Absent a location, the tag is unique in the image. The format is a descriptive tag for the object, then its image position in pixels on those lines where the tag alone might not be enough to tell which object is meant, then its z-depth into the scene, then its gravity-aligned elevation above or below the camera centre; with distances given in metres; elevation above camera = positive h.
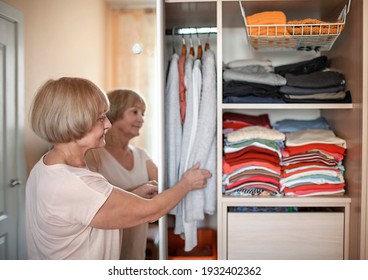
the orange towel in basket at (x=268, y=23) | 1.51 +0.42
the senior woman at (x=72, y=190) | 1.25 -0.19
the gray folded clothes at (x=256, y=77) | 1.66 +0.23
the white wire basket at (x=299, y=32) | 1.50 +0.39
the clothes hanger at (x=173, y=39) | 1.75 +0.42
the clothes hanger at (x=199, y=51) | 1.70 +0.35
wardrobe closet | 1.53 -0.27
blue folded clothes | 1.81 +0.03
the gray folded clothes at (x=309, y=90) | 1.64 +0.18
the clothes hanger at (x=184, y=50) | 1.71 +0.35
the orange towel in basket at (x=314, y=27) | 1.49 +0.40
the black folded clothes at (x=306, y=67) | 1.74 +0.29
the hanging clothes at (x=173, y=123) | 1.65 +0.04
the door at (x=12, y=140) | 1.51 -0.03
